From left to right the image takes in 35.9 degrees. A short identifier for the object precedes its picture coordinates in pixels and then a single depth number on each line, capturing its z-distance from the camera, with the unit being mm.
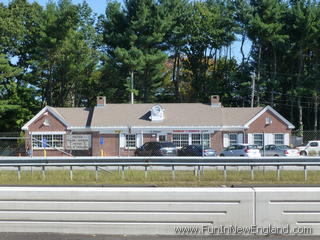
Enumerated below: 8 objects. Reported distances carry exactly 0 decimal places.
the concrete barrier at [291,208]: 7555
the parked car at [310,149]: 40650
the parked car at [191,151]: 34000
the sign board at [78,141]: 32406
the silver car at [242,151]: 35875
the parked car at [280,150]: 37469
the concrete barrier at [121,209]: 7633
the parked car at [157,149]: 33903
